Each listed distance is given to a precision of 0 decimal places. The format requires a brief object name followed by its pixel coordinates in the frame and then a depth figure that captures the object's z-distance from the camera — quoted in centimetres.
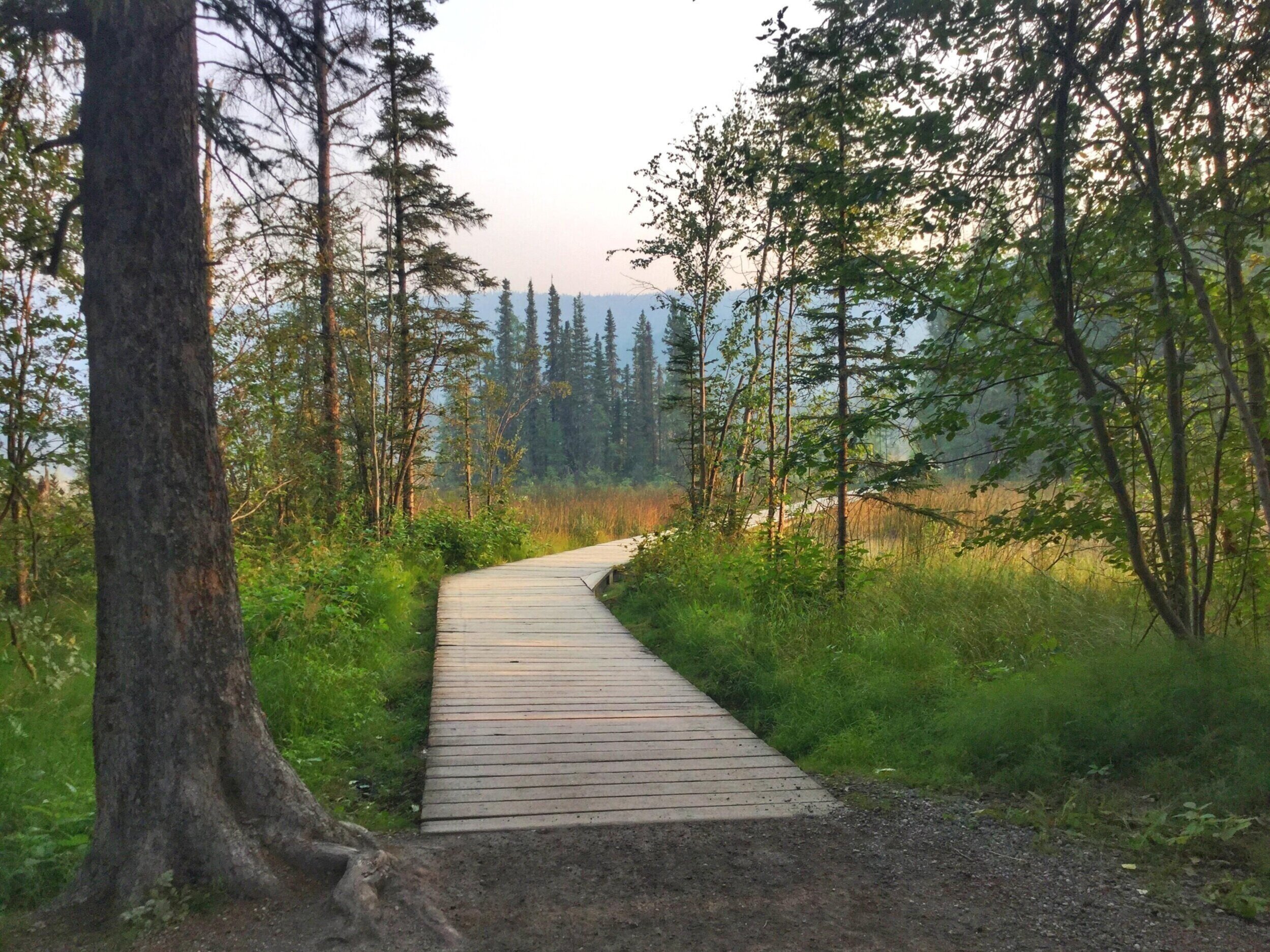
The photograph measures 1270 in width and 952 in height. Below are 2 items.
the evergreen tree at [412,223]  1230
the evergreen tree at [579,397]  5434
